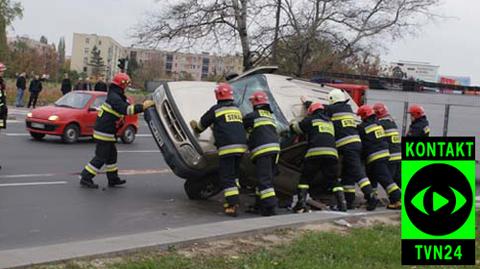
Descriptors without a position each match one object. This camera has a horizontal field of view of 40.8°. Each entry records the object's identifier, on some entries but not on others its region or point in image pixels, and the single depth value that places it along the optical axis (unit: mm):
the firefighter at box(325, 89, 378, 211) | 9578
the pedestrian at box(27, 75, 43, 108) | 27680
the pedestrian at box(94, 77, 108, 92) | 25011
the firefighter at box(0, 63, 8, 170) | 11211
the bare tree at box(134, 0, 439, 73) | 31963
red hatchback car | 16438
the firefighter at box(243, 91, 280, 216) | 8688
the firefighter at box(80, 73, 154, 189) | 9891
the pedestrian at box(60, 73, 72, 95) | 28359
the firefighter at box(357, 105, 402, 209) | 9922
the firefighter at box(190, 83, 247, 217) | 8539
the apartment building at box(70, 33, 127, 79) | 147125
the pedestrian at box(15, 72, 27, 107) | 27828
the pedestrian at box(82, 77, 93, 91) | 26656
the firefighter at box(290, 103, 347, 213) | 9141
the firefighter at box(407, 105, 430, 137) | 11711
